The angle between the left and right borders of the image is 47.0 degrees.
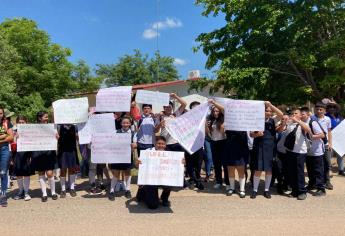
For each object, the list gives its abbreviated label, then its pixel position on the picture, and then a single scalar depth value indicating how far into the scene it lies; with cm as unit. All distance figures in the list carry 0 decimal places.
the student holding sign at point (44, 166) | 755
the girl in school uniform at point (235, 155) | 771
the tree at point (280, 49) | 1284
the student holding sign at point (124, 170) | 766
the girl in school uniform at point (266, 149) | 764
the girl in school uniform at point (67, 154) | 778
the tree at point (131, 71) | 5847
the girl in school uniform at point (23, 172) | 755
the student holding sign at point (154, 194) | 683
